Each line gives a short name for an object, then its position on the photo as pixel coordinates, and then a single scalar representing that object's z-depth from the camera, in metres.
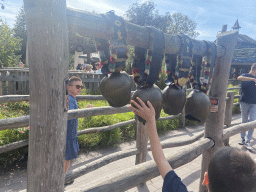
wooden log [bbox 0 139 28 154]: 2.70
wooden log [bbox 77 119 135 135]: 3.57
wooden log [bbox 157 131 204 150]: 3.05
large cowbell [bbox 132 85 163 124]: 1.01
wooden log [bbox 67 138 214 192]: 1.14
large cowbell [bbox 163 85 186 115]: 1.23
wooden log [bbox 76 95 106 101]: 3.08
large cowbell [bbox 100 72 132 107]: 1.01
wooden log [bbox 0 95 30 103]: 2.84
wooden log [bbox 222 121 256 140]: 2.13
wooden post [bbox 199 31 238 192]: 1.65
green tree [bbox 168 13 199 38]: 34.62
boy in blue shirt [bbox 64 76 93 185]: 2.54
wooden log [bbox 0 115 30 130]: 1.99
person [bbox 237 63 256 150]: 3.89
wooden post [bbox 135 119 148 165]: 2.70
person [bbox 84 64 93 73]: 7.50
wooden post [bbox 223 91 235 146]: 4.73
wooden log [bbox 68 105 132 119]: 2.01
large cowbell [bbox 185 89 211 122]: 1.32
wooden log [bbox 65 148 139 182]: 2.10
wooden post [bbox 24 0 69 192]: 0.80
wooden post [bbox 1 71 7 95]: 5.45
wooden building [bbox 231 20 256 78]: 18.08
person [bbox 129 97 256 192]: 0.91
